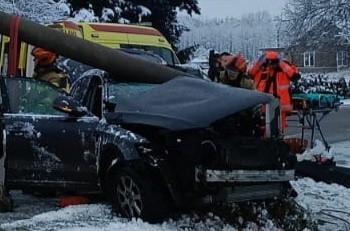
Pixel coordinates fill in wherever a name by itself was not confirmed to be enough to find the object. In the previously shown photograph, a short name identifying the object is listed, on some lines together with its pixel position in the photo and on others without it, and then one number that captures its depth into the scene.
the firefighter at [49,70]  9.95
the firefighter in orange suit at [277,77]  10.18
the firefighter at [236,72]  10.16
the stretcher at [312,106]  10.29
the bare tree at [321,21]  46.78
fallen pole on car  9.07
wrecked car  6.57
